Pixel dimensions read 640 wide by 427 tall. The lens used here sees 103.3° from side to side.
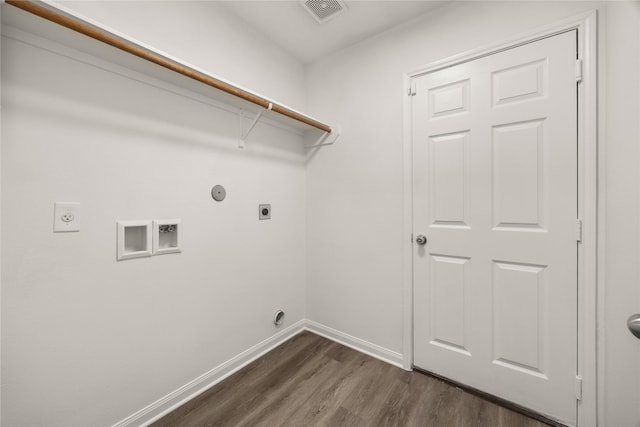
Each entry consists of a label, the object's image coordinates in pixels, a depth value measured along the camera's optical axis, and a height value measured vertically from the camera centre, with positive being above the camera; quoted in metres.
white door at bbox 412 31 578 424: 1.29 -0.05
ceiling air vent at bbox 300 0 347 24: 1.58 +1.32
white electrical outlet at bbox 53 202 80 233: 1.04 -0.02
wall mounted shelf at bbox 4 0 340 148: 0.86 +0.68
